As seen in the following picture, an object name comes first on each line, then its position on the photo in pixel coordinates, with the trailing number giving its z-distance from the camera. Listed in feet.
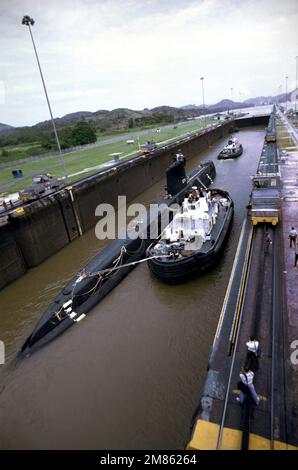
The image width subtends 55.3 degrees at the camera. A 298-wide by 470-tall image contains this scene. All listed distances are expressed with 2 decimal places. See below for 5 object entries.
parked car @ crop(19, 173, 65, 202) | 84.17
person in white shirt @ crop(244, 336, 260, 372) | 28.27
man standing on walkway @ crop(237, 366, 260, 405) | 25.12
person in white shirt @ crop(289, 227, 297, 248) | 47.47
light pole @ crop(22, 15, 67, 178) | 75.77
